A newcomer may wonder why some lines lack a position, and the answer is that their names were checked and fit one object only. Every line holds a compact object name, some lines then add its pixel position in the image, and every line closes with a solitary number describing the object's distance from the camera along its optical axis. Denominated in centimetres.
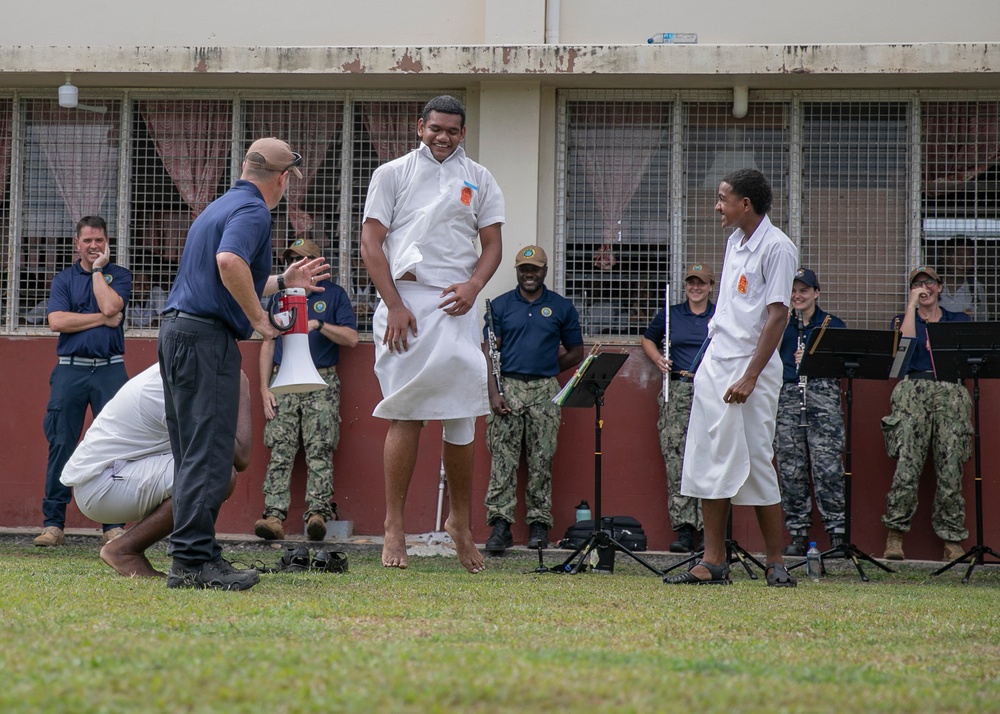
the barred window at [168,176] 2111
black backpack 1811
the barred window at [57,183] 2120
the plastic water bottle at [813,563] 1516
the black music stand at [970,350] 1588
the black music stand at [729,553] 1456
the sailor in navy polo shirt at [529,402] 1886
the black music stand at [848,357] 1570
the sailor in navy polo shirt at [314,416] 1908
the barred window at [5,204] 2123
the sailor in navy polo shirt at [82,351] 1803
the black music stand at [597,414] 1442
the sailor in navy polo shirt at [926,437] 1847
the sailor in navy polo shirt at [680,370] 1894
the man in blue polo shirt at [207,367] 1033
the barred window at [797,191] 2009
